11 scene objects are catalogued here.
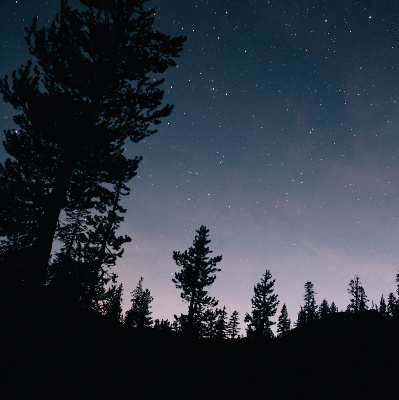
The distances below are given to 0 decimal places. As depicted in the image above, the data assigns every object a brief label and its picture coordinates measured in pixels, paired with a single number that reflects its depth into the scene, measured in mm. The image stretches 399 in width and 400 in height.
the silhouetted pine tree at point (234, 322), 57062
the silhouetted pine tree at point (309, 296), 53750
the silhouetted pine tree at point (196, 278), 24094
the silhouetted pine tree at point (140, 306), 42281
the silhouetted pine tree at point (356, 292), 44594
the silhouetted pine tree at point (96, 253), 16578
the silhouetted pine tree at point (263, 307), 31047
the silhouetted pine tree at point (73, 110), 8391
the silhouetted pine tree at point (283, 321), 56400
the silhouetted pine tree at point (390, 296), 60481
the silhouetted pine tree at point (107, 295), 18066
